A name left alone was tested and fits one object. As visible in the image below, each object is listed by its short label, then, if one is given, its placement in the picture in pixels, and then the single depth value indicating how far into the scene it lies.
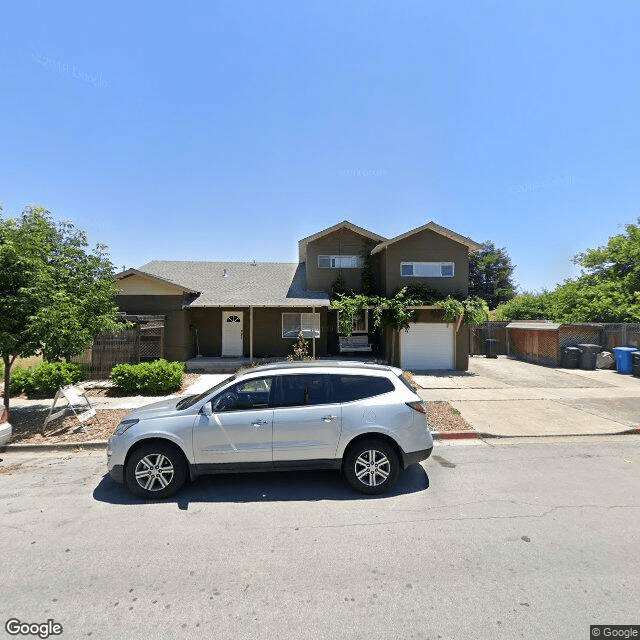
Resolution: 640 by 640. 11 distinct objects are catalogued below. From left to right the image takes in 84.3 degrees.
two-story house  15.55
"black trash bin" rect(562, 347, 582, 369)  16.08
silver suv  4.64
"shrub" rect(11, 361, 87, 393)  10.56
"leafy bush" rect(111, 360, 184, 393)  10.71
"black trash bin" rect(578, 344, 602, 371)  15.81
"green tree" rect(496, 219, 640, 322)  21.45
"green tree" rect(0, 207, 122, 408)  7.41
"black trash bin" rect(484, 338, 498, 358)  20.81
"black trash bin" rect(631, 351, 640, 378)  14.16
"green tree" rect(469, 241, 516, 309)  45.16
